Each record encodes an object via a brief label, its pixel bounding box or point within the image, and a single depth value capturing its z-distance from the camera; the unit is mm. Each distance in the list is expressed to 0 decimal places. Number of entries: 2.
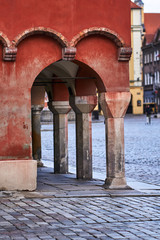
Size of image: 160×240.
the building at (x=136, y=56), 89750
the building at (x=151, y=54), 108438
